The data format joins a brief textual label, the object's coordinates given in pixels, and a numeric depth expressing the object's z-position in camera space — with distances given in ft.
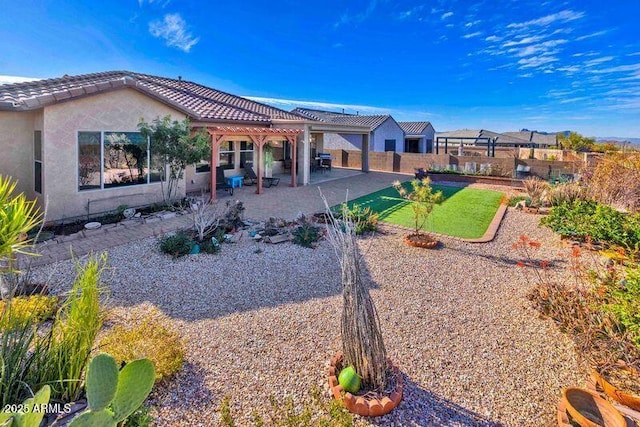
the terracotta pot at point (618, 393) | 14.89
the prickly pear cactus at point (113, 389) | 8.39
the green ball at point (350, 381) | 15.08
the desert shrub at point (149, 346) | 16.20
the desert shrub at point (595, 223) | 34.45
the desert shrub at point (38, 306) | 18.54
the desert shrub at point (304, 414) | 12.69
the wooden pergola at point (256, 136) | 56.18
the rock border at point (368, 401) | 14.37
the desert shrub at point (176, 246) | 32.95
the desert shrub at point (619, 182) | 42.88
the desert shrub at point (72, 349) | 13.12
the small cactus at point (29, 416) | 7.75
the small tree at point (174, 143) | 45.52
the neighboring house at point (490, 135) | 192.85
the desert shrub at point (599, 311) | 16.76
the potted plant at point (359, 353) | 14.58
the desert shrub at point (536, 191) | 54.24
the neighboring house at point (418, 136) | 148.05
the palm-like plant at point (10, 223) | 11.68
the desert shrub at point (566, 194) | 50.60
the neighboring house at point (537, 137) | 233.70
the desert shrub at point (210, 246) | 33.78
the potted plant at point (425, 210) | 37.22
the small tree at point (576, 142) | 153.54
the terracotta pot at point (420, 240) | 36.88
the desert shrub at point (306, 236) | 36.78
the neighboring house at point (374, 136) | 120.88
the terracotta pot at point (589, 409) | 13.53
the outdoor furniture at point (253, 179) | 69.97
